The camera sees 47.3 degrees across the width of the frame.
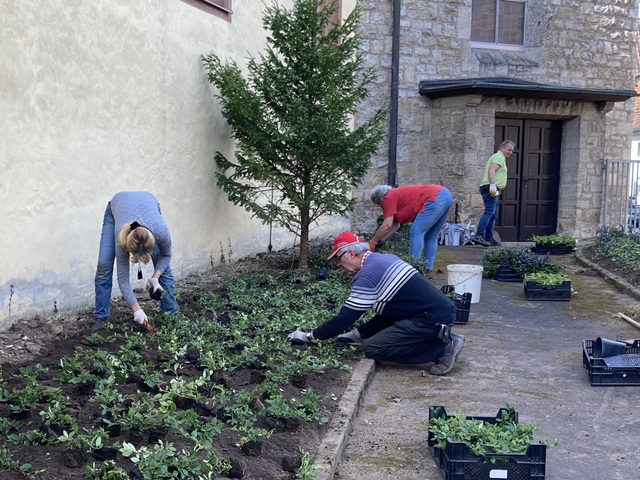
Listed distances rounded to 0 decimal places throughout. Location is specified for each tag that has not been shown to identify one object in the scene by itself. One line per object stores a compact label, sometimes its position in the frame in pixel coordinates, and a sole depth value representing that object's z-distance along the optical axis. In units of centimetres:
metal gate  1470
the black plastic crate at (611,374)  529
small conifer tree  847
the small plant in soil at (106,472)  309
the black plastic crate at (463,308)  733
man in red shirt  909
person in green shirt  1271
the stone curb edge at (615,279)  863
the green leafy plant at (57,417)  366
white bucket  788
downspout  1377
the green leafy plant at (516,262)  941
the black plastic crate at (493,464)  353
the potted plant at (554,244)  1208
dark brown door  1465
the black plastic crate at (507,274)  974
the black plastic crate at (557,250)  1221
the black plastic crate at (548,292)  849
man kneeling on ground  528
